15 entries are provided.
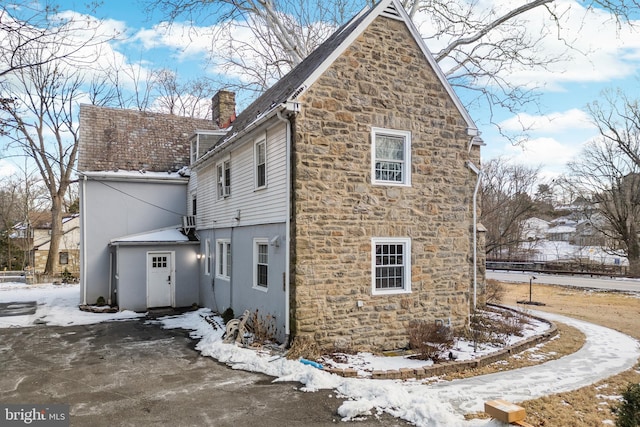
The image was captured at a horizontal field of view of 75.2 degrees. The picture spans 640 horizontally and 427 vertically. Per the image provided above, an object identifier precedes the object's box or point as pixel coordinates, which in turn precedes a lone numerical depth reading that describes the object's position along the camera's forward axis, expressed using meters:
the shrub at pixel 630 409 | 4.58
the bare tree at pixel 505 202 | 40.16
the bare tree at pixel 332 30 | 18.00
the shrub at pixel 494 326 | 10.52
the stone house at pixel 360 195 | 9.28
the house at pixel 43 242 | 33.44
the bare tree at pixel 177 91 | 33.34
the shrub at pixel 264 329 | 9.96
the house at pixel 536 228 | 49.18
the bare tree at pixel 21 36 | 7.15
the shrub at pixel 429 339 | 9.10
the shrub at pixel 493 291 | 16.38
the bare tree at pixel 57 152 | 24.86
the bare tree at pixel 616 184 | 33.34
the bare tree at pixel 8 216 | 35.50
